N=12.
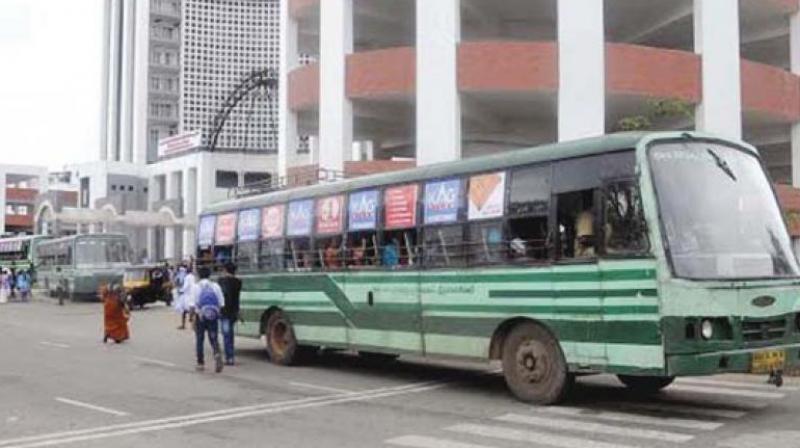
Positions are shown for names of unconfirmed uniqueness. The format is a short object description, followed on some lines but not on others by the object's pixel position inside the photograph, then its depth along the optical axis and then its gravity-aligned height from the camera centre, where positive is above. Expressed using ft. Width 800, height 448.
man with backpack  50.11 -1.48
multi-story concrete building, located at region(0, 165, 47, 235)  357.41 +32.19
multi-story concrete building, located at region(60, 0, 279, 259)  239.30 +57.82
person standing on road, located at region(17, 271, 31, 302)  148.80 -0.62
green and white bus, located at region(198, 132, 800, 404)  32.53 +0.65
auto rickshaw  120.16 -0.46
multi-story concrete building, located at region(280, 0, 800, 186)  89.15 +20.29
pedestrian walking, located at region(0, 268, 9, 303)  148.15 -1.16
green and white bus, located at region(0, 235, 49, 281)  170.71 +5.26
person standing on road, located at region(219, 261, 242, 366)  52.43 -1.45
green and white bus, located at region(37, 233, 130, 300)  132.16 +2.40
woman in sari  69.74 -2.51
